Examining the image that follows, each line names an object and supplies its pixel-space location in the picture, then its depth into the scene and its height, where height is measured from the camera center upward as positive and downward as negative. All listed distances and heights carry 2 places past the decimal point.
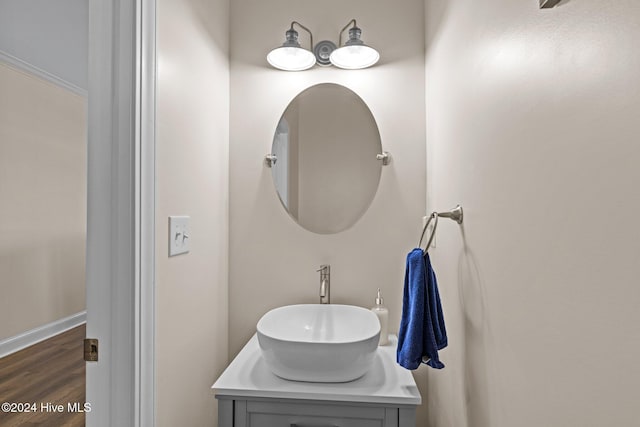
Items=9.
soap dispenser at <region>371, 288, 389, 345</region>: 1.43 -0.41
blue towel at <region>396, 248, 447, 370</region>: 0.93 -0.27
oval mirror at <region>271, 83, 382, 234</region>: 1.60 +0.25
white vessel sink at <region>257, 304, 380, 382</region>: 1.04 -0.42
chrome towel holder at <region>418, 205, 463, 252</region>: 0.99 +0.00
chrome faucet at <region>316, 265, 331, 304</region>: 1.52 -0.28
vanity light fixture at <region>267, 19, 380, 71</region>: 1.51 +0.68
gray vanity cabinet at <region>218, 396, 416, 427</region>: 1.08 -0.60
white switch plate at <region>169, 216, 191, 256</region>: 1.06 -0.07
